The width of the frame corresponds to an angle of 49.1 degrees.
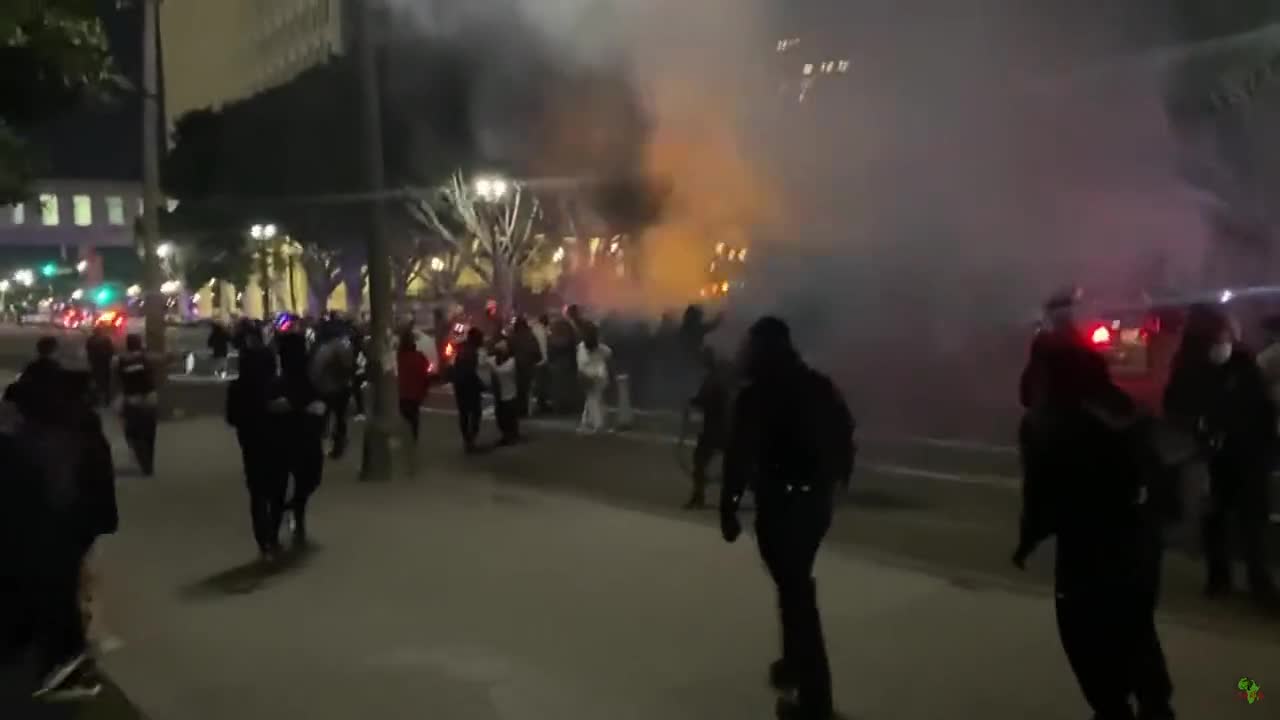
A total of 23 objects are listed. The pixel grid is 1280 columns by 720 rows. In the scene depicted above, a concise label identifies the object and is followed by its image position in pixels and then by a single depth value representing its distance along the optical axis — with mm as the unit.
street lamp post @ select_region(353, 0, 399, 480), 11773
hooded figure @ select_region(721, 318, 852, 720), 5062
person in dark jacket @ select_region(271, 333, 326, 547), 8344
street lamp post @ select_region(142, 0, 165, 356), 19766
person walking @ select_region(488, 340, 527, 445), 14344
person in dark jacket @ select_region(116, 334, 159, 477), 12867
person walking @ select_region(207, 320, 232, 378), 28750
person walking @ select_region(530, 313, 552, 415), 17234
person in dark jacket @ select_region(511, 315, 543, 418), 15375
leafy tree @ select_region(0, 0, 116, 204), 8250
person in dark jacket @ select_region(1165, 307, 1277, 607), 6688
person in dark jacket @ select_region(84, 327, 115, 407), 20203
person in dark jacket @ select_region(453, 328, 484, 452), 14125
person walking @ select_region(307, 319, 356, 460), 12094
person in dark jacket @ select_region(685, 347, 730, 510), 9953
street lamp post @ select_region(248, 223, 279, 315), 44812
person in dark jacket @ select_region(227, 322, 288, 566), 8297
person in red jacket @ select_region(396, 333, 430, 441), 12773
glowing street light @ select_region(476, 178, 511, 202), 32725
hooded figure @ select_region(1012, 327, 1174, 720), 4250
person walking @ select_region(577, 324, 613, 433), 15086
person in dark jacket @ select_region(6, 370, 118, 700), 5430
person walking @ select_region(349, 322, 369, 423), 16391
